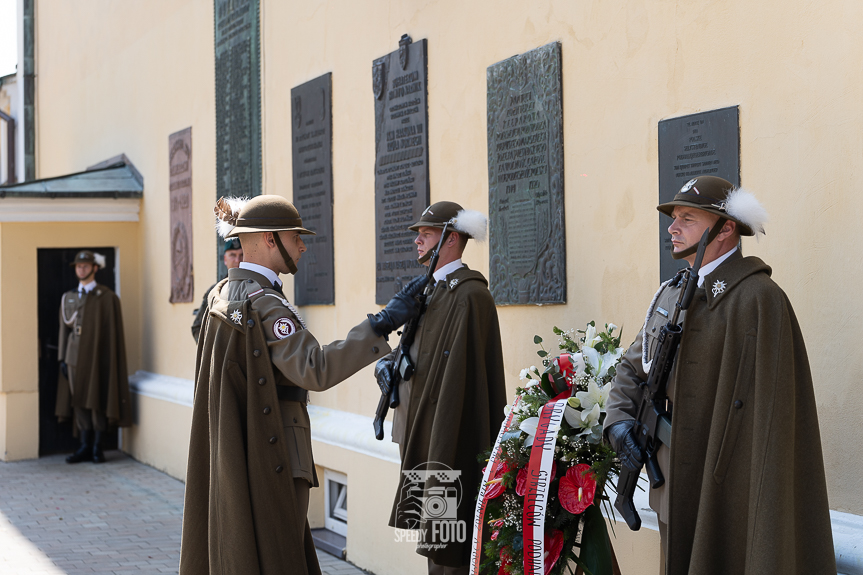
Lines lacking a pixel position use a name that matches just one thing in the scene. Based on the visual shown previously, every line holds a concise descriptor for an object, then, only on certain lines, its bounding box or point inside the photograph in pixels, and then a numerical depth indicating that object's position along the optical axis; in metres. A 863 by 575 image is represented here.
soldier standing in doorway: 10.40
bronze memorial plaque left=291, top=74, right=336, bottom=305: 7.05
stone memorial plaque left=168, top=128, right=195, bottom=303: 9.69
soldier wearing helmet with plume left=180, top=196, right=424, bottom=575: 3.74
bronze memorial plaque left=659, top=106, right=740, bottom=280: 3.84
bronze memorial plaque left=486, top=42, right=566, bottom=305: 4.80
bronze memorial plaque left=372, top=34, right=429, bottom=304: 5.95
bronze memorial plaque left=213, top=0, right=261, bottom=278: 8.17
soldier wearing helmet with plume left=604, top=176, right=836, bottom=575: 2.92
